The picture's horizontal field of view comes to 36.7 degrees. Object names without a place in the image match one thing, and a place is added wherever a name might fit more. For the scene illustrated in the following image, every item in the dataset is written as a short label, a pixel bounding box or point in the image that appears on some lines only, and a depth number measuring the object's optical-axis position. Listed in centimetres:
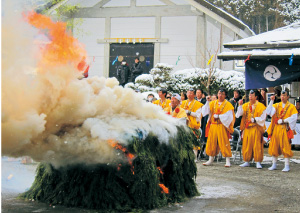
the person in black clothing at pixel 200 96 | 1268
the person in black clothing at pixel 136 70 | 2143
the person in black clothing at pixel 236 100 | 1410
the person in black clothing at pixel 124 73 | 2169
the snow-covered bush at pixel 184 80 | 1961
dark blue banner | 1303
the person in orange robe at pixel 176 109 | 902
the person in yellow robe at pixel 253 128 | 1111
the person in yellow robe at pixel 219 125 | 1109
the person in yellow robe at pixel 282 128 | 1082
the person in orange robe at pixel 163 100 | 1095
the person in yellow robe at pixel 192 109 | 1092
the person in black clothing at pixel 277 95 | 1431
